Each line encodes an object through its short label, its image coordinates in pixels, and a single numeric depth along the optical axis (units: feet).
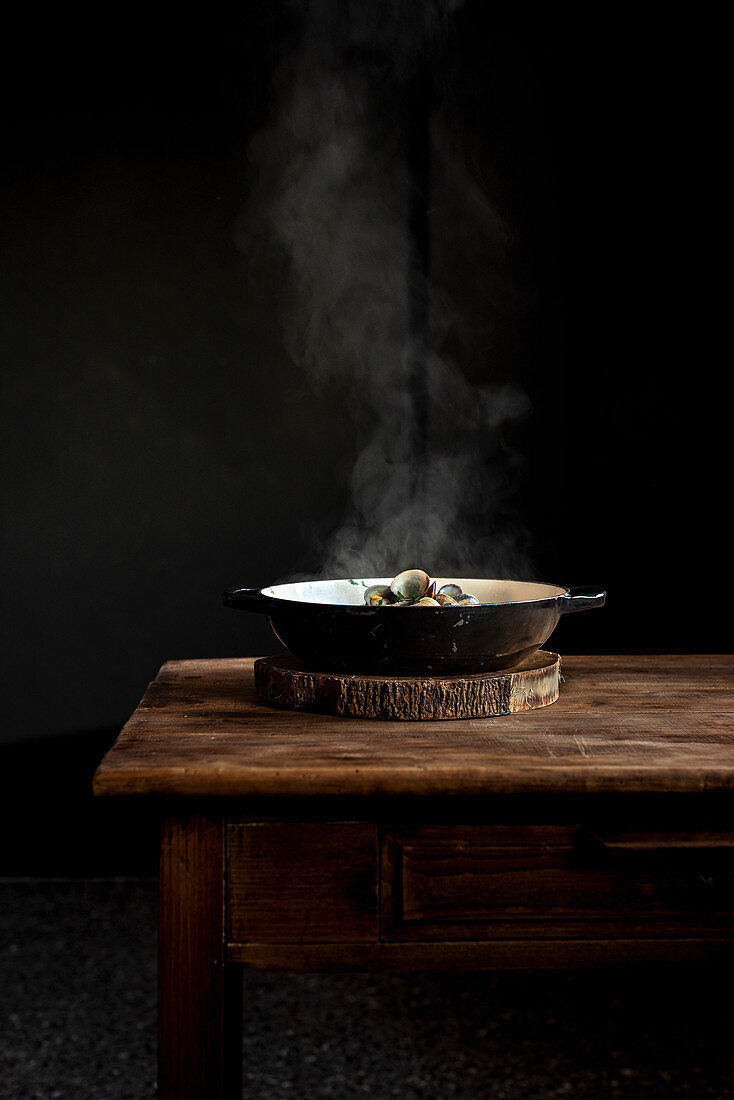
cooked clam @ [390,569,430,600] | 4.03
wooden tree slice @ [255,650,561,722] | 3.42
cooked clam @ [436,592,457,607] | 4.00
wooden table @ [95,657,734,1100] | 2.79
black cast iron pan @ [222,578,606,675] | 3.36
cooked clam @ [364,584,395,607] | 3.99
